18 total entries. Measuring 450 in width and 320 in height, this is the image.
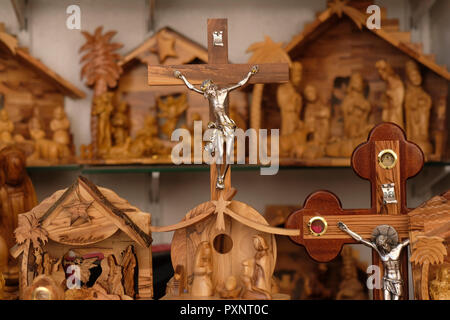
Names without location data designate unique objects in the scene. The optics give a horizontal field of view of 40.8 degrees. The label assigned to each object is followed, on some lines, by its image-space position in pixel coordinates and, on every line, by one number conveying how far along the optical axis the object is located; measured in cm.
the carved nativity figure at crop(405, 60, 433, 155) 207
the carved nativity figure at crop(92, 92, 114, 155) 215
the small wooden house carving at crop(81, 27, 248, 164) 212
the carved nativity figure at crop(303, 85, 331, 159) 218
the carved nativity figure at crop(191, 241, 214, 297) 119
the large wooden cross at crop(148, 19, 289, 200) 126
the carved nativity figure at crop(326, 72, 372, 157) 214
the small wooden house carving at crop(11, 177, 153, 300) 119
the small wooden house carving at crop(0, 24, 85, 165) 210
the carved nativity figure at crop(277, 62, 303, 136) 214
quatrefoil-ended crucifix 121
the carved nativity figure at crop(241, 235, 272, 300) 118
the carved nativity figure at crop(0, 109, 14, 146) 207
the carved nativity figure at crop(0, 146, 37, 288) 162
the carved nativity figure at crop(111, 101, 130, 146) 220
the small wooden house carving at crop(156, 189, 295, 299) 118
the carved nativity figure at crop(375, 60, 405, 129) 209
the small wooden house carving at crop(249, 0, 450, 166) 205
